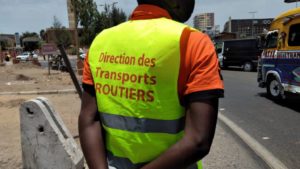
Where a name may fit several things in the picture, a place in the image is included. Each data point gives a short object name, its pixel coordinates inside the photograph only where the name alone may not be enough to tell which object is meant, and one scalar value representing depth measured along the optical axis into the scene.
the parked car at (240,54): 25.65
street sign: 23.46
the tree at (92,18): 36.31
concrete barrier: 4.49
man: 1.55
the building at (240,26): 79.86
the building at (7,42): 114.74
